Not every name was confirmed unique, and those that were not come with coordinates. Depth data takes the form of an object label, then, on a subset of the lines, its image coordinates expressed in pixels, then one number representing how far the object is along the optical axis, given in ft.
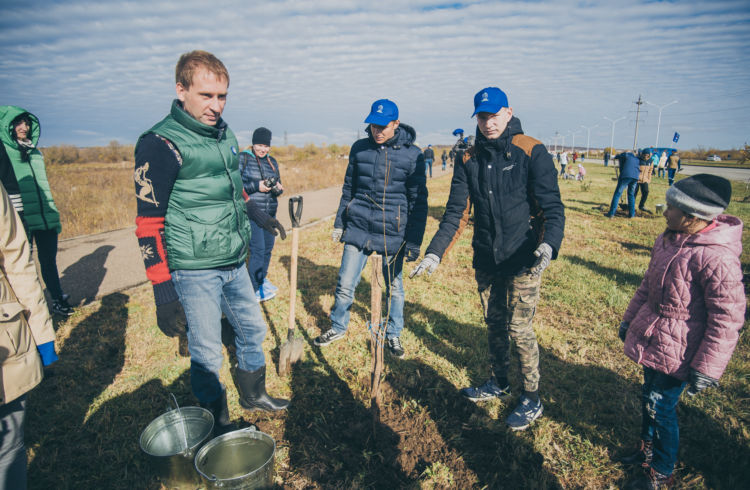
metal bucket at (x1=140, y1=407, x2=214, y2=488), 6.85
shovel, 11.05
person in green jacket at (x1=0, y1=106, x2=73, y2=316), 13.09
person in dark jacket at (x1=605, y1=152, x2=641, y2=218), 32.55
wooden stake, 8.31
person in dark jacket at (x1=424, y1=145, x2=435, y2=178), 80.45
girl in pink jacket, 6.19
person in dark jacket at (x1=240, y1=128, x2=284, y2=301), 15.35
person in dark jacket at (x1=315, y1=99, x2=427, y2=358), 11.15
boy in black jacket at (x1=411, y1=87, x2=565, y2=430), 8.20
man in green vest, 6.45
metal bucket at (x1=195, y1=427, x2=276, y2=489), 6.89
